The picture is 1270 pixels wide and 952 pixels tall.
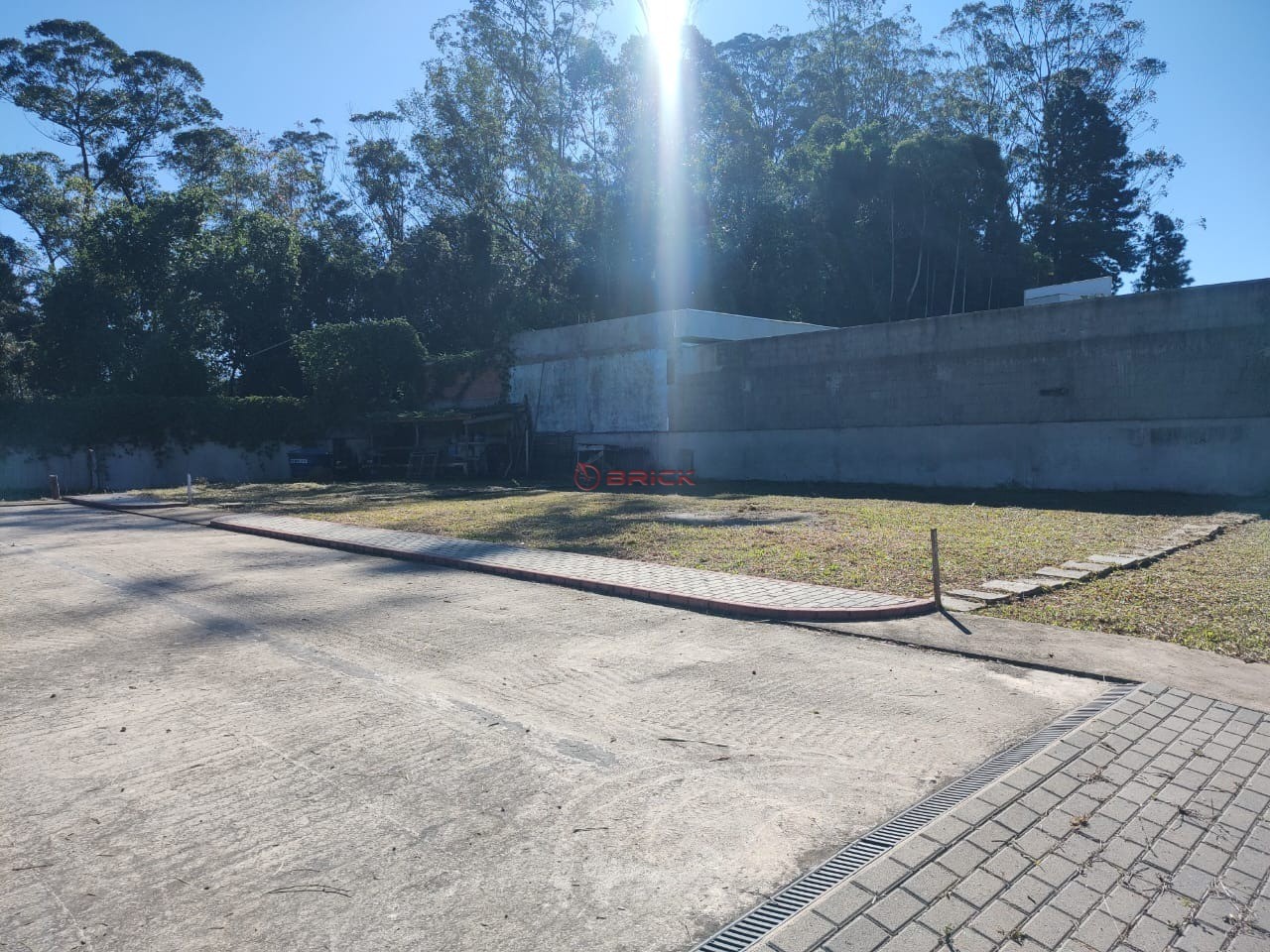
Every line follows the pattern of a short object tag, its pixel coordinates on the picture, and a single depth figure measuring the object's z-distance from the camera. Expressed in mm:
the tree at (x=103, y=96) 40156
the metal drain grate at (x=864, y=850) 2896
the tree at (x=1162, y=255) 43375
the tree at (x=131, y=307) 33406
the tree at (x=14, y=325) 34844
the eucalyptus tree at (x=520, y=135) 39094
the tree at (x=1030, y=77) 41062
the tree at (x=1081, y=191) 41156
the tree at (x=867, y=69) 42406
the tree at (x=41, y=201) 38750
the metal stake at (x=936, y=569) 7812
